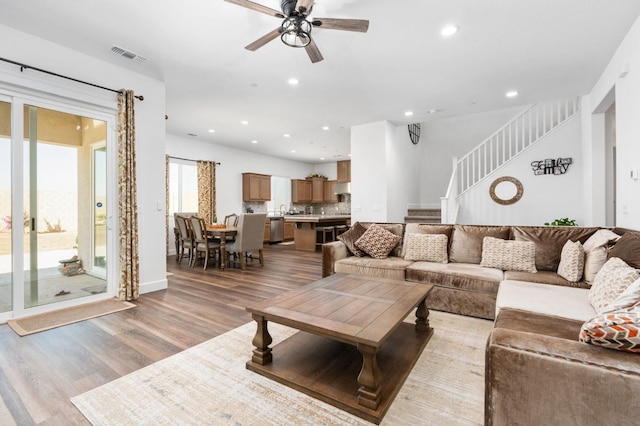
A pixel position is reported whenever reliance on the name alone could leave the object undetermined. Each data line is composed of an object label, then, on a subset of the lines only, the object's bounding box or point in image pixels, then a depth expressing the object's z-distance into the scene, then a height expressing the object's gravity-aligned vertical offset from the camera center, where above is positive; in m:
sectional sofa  1.03 -0.62
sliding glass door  2.92 +0.08
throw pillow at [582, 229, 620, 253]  2.53 -0.26
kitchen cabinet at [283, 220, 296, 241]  9.58 -0.62
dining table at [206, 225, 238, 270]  5.23 -0.42
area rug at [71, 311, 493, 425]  1.55 -1.09
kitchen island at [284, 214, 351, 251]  7.68 -0.51
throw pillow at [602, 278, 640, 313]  1.25 -0.40
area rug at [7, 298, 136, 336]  2.72 -1.06
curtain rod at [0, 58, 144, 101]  2.83 +1.46
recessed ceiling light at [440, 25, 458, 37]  2.86 +1.79
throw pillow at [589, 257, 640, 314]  1.69 -0.45
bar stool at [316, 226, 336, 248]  7.79 -0.63
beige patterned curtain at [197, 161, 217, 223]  7.50 +0.53
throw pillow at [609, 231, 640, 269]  1.92 -0.28
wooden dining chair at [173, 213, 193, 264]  5.64 -0.46
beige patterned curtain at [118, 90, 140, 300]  3.56 +0.16
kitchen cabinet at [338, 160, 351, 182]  10.40 +1.44
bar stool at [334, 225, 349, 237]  8.41 -0.50
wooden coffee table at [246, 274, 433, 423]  1.60 -0.96
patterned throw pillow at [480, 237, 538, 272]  3.07 -0.49
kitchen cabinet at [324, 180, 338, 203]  11.16 +0.72
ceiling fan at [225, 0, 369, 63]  2.22 +1.52
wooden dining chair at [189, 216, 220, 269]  5.25 -0.53
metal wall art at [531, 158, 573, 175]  5.23 +0.80
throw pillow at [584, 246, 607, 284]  2.47 -0.45
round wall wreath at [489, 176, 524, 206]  5.67 +0.39
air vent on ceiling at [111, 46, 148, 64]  3.24 +1.80
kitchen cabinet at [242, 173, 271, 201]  8.59 +0.72
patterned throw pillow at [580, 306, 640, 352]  1.02 -0.44
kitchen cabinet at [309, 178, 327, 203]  11.10 +0.80
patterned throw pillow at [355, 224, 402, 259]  3.89 -0.42
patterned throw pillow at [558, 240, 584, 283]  2.62 -0.48
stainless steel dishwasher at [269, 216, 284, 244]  9.23 -0.59
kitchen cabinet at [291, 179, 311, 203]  10.73 +0.75
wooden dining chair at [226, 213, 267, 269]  5.26 -0.46
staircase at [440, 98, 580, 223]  5.52 +1.50
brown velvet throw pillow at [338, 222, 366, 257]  4.01 -0.38
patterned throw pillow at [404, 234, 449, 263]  3.59 -0.46
